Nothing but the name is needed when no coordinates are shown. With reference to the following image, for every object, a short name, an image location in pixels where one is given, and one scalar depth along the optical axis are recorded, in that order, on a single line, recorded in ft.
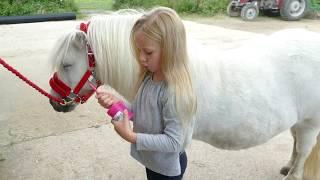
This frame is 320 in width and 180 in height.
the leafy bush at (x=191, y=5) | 35.68
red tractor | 32.19
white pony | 5.85
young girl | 4.44
